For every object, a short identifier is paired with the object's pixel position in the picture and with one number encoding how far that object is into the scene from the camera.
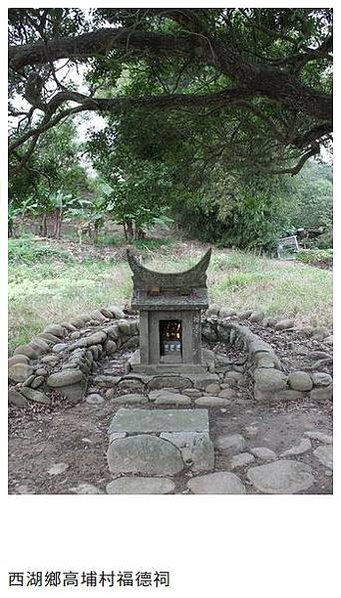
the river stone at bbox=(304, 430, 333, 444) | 3.43
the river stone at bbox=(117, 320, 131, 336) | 6.17
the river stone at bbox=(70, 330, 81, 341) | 5.84
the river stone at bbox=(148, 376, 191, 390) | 4.73
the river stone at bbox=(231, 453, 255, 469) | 3.12
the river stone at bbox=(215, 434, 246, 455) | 3.34
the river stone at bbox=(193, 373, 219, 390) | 4.69
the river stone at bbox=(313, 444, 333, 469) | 3.10
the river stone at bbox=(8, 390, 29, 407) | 4.20
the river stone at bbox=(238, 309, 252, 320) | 7.00
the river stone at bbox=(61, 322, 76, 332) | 6.24
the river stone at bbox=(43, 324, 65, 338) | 5.97
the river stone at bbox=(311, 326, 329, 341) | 5.97
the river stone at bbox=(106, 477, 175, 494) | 2.83
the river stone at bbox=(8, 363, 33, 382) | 4.49
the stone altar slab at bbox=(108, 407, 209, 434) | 3.26
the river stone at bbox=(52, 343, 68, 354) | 5.39
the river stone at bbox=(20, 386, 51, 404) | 4.25
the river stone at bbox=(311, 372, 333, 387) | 4.32
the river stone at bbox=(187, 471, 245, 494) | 2.82
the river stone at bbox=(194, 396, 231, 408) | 4.30
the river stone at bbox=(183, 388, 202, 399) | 4.52
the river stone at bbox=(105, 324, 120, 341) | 5.95
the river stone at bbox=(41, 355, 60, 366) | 4.94
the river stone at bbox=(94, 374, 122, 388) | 4.76
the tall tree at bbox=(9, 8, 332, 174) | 2.88
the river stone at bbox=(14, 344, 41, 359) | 5.12
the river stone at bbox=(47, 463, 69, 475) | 3.09
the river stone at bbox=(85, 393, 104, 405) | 4.37
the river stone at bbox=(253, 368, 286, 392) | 4.30
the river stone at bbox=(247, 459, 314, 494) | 2.80
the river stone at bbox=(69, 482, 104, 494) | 2.86
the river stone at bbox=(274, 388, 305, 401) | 4.27
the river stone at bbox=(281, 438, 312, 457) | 3.26
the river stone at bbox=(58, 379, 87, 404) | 4.36
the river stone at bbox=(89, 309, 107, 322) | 6.71
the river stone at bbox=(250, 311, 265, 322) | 6.85
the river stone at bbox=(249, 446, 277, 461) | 3.22
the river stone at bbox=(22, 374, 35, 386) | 4.39
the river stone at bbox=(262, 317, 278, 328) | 6.59
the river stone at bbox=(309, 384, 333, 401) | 4.23
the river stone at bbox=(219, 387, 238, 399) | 4.47
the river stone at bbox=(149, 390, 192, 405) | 4.34
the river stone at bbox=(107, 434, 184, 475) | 2.98
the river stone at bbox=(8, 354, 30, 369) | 4.73
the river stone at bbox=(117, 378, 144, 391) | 4.72
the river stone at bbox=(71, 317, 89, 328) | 6.43
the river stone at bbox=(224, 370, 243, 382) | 4.79
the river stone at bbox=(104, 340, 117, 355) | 5.77
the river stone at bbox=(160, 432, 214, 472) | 3.04
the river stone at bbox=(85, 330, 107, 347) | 5.47
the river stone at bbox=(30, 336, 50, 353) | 5.39
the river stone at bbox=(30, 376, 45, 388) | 4.38
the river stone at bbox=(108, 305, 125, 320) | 6.93
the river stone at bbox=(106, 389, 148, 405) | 4.36
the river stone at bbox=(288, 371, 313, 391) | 4.30
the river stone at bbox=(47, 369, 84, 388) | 4.35
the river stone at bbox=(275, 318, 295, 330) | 6.41
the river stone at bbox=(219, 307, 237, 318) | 7.10
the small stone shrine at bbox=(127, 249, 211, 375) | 4.86
